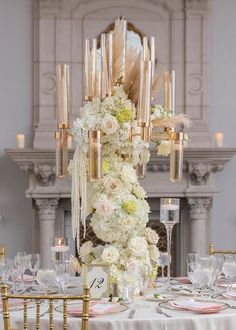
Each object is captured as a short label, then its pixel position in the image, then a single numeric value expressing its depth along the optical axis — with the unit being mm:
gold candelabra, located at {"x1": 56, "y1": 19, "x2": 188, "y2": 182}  3445
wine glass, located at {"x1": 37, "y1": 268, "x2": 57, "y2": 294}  3496
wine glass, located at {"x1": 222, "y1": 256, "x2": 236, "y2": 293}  3623
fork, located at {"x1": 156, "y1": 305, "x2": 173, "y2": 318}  3117
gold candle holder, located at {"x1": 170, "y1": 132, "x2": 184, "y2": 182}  3691
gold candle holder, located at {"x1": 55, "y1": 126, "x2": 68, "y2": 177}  3775
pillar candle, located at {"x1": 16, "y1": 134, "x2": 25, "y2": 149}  6906
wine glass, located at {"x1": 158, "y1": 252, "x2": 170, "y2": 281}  3971
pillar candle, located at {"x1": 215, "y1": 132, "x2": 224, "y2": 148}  7008
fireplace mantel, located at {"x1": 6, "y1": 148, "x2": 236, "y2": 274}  6840
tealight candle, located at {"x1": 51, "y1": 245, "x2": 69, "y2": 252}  3539
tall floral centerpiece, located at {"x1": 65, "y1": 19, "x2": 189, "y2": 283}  3463
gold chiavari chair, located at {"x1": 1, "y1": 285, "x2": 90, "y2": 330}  2770
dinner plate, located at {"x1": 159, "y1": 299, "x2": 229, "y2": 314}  3145
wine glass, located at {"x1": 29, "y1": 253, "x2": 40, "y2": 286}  3795
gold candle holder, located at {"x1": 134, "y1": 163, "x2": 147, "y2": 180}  4121
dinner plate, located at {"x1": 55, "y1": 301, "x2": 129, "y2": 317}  3096
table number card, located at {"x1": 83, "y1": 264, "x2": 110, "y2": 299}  3422
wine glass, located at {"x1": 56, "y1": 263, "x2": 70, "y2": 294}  3414
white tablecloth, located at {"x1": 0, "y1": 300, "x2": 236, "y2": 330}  2992
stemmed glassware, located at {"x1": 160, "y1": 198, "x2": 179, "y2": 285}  4004
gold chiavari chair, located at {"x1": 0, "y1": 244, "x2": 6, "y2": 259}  4396
